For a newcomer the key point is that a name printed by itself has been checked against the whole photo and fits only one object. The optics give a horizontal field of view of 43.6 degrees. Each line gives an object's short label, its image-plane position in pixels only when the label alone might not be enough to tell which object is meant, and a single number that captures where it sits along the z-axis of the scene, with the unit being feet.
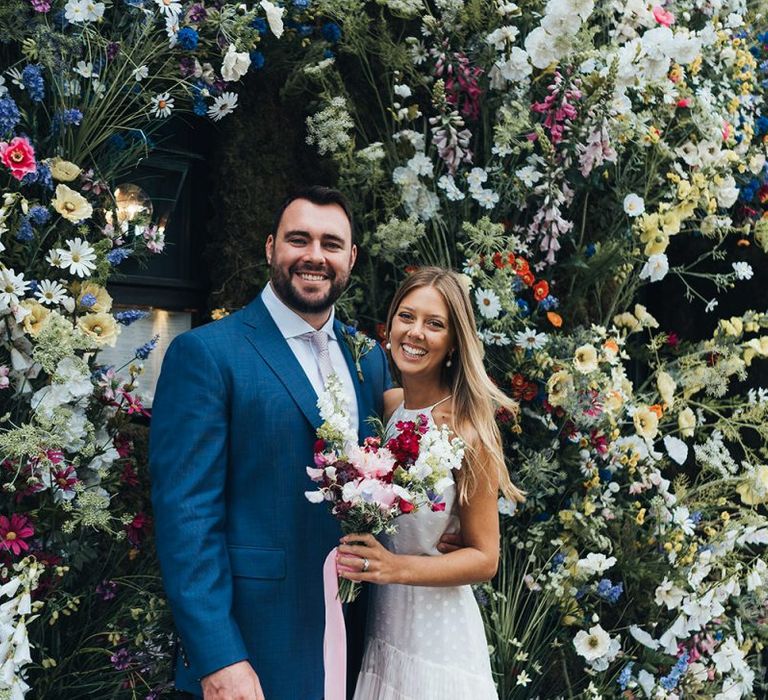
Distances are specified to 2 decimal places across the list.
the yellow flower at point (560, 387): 12.32
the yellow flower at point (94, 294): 9.52
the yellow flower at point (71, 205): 9.32
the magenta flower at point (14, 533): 8.68
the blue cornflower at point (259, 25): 10.64
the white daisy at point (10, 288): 8.79
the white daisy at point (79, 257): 9.27
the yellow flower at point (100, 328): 9.47
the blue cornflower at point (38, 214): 9.11
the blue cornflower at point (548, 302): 12.78
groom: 7.62
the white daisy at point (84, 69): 9.49
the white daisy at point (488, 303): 12.21
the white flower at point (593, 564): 11.93
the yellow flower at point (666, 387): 13.52
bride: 8.51
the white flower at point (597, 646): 11.99
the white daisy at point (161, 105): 9.94
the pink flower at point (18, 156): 8.95
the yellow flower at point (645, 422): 13.01
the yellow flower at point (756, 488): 13.85
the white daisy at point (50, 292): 9.18
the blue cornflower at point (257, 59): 11.09
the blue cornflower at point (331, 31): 12.16
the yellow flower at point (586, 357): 12.40
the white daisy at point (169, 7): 9.73
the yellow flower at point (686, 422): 13.65
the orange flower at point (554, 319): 12.71
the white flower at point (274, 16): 10.40
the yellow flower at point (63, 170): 9.35
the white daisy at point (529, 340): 12.46
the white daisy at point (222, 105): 10.56
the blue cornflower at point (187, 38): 9.78
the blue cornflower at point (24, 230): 9.09
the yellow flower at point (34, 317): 9.04
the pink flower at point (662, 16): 13.48
